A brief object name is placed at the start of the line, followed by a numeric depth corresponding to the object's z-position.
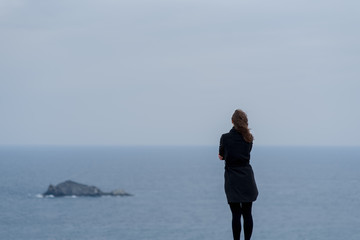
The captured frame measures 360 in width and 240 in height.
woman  13.27
